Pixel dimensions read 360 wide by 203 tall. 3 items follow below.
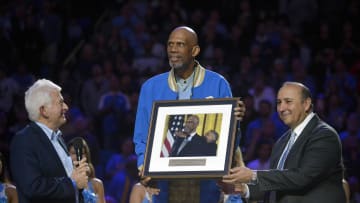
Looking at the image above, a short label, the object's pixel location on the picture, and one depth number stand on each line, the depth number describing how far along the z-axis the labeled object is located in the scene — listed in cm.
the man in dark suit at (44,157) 1249
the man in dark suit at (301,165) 1266
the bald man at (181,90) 1286
